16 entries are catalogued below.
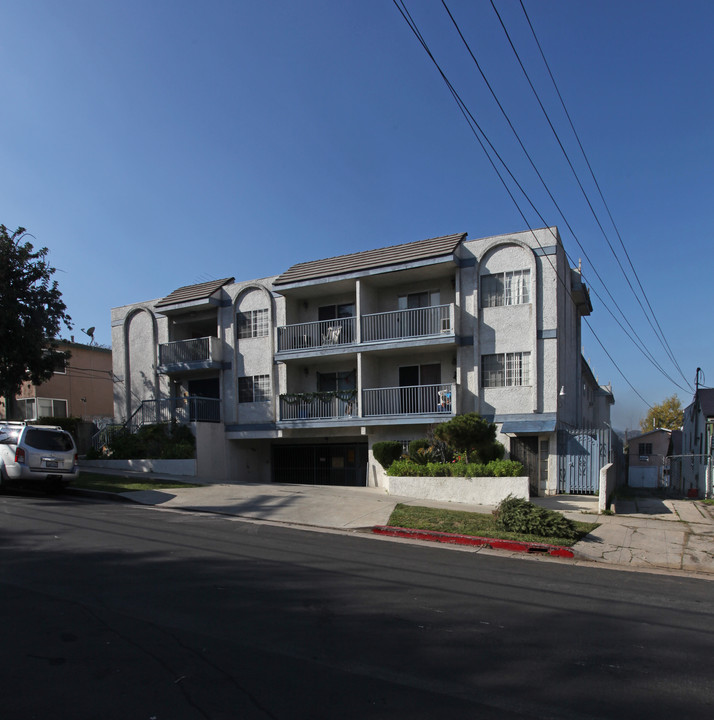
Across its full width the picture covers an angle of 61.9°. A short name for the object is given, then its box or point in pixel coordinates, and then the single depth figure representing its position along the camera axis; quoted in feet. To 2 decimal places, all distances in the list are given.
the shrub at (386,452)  66.28
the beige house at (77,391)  104.12
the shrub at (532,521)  37.06
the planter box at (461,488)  52.95
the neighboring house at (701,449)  68.85
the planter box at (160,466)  68.69
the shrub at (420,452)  61.67
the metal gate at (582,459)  61.52
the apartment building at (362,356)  65.67
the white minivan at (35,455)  48.32
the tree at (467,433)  57.62
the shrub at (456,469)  55.44
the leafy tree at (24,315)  66.59
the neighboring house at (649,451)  109.60
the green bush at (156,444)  70.64
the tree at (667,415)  203.10
